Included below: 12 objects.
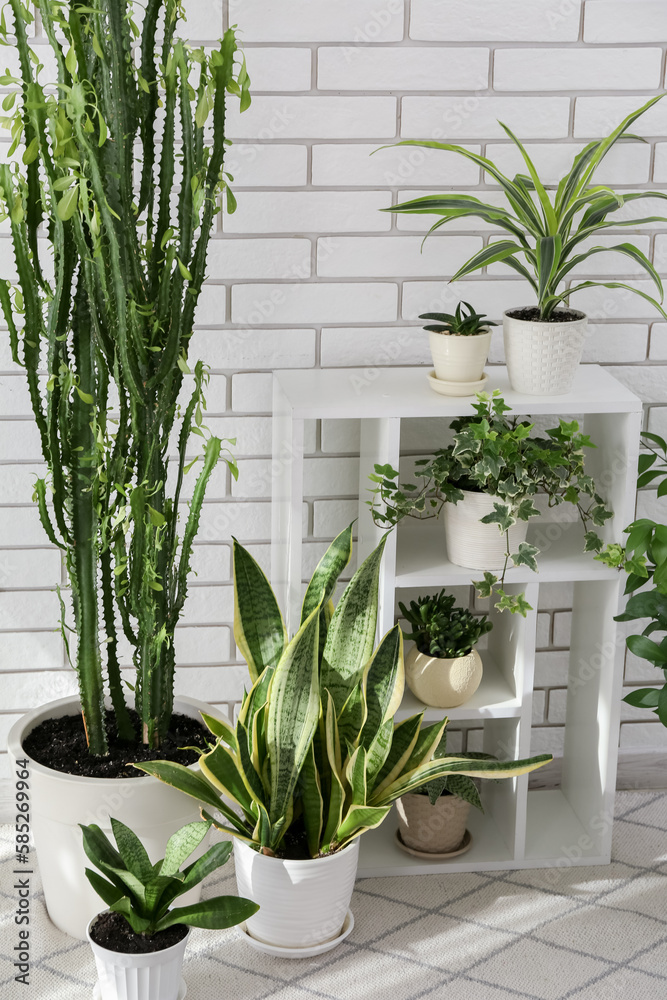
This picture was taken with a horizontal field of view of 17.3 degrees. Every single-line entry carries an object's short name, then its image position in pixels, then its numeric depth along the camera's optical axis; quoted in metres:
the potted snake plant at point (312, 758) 2.82
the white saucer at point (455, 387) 2.94
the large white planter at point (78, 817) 2.84
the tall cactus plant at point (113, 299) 2.68
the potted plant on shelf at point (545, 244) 2.90
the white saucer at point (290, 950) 2.89
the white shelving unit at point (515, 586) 2.93
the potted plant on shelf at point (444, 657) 3.00
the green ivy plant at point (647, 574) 2.92
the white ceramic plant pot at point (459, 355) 2.92
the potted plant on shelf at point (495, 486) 2.89
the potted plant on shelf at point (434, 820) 3.07
